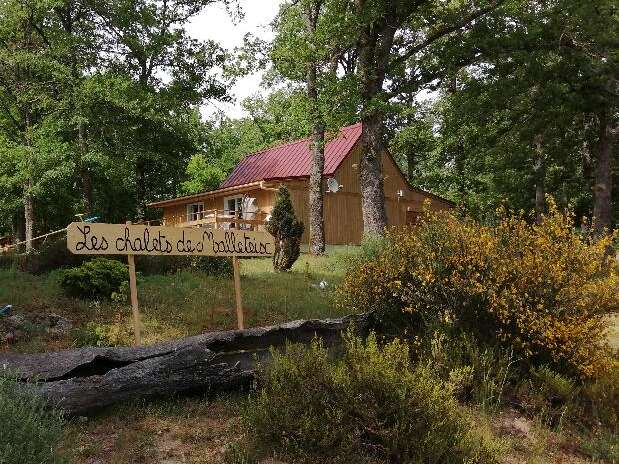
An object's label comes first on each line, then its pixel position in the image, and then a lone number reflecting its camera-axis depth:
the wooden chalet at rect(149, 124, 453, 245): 27.03
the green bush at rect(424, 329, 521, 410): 6.75
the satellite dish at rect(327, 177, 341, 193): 27.11
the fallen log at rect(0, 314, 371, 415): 5.29
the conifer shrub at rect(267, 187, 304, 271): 14.69
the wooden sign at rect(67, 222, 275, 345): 6.42
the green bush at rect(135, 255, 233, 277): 12.61
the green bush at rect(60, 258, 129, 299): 9.77
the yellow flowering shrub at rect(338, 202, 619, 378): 7.09
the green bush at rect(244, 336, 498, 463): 4.94
